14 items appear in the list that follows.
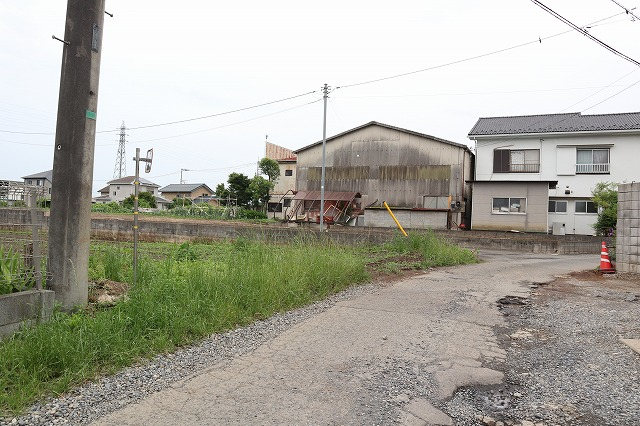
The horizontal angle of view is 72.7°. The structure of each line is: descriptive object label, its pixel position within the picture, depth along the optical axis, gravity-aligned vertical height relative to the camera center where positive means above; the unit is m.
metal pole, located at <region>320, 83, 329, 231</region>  22.70 +6.46
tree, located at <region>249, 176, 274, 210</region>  34.91 +2.76
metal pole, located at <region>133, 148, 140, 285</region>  5.74 +0.05
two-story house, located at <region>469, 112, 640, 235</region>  22.14 +3.77
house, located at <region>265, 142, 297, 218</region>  34.69 +2.83
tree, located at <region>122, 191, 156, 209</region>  45.29 +1.63
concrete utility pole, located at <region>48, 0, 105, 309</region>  4.61 +0.56
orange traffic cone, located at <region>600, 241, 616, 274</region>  10.15 -0.60
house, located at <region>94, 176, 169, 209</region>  63.16 +4.14
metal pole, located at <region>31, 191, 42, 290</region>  4.34 -0.29
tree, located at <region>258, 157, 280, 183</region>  34.84 +4.42
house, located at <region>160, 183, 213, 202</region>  65.31 +4.27
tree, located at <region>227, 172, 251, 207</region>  37.72 +3.03
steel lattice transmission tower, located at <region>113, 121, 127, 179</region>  63.79 +10.49
